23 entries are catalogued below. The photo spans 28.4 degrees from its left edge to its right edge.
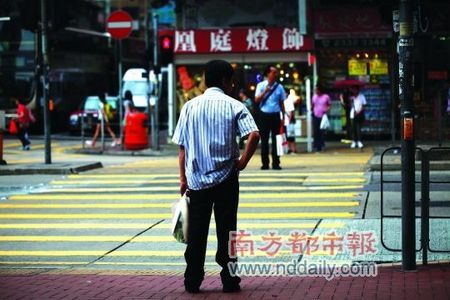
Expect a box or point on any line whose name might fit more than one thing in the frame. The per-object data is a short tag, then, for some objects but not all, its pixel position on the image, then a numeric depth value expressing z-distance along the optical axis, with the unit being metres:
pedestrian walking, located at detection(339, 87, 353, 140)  24.75
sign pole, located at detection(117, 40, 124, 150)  27.21
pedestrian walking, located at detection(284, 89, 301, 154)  22.97
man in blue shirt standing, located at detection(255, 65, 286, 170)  16.34
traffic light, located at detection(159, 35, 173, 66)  25.25
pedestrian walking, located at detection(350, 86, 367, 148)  23.22
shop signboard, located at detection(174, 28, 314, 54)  26.34
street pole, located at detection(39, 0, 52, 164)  18.99
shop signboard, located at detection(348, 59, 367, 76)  27.05
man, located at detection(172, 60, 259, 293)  7.06
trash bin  25.80
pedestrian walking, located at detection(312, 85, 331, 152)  23.57
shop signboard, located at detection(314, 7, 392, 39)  25.69
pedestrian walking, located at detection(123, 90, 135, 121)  26.46
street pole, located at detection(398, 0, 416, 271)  7.60
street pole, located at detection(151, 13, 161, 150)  25.78
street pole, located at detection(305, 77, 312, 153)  24.16
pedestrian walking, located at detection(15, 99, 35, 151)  27.60
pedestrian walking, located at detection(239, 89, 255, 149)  24.89
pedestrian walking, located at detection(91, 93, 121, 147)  28.30
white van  41.80
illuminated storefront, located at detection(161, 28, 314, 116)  26.47
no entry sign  24.69
